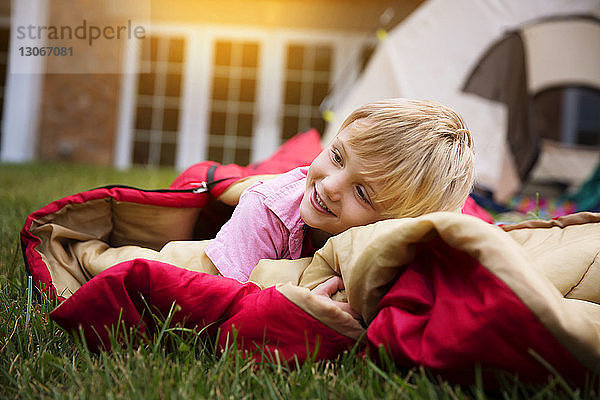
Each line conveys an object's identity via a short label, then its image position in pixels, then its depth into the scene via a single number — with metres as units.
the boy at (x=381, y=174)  0.85
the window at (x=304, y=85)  5.55
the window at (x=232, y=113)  5.65
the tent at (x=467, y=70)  3.09
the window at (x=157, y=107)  5.62
